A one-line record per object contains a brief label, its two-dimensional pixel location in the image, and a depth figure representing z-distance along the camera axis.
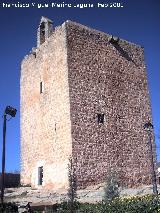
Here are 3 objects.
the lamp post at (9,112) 15.57
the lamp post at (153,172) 14.84
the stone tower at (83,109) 20.11
